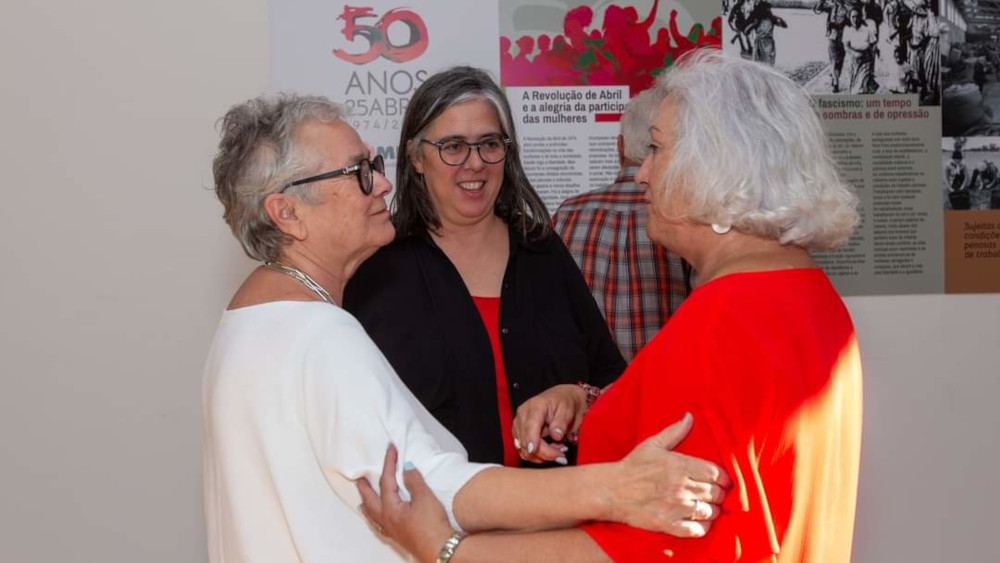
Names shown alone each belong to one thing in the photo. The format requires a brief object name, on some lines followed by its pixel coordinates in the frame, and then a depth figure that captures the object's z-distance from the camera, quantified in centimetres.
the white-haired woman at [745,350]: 140
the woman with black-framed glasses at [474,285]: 254
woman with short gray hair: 146
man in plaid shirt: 322
